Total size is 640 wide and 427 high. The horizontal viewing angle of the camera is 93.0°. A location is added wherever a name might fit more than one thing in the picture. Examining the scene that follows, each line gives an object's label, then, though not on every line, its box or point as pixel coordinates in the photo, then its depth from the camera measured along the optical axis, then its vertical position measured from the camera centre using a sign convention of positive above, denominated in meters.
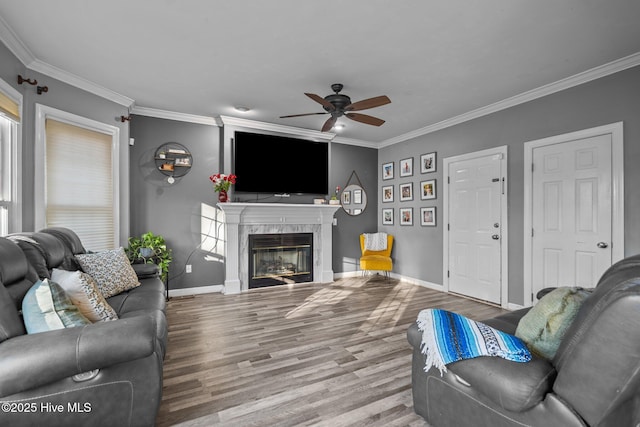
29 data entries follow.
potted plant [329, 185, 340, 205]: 5.40 +0.27
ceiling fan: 3.01 +1.13
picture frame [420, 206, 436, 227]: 4.98 -0.04
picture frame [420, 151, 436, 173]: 4.96 +0.85
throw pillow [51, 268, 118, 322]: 1.73 -0.48
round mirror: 5.86 +0.26
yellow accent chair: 5.38 -0.83
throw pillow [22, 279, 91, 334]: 1.41 -0.47
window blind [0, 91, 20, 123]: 2.39 +0.85
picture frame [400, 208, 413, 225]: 5.41 -0.05
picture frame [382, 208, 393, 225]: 5.85 -0.05
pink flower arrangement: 4.44 +0.47
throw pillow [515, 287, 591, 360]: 1.31 -0.48
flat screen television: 4.73 +0.80
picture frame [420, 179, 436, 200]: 4.97 +0.40
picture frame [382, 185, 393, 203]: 5.85 +0.39
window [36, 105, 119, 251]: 3.00 +0.39
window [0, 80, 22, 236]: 2.49 +0.43
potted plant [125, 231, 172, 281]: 3.64 -0.48
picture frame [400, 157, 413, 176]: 5.40 +0.84
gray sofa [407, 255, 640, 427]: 0.94 -0.61
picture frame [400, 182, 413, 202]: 5.41 +0.39
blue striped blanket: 1.28 -0.57
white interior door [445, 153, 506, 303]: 4.05 -0.18
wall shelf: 4.32 +0.77
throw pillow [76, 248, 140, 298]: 2.49 -0.50
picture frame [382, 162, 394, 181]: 5.82 +0.82
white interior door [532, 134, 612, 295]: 3.07 +0.02
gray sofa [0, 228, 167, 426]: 1.22 -0.66
